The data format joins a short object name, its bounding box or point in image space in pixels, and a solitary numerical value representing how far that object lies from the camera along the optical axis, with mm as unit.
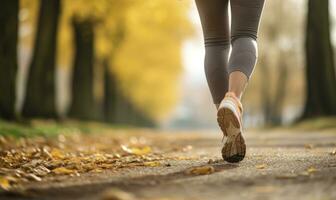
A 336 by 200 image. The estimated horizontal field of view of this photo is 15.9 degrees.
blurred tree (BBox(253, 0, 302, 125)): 64000
